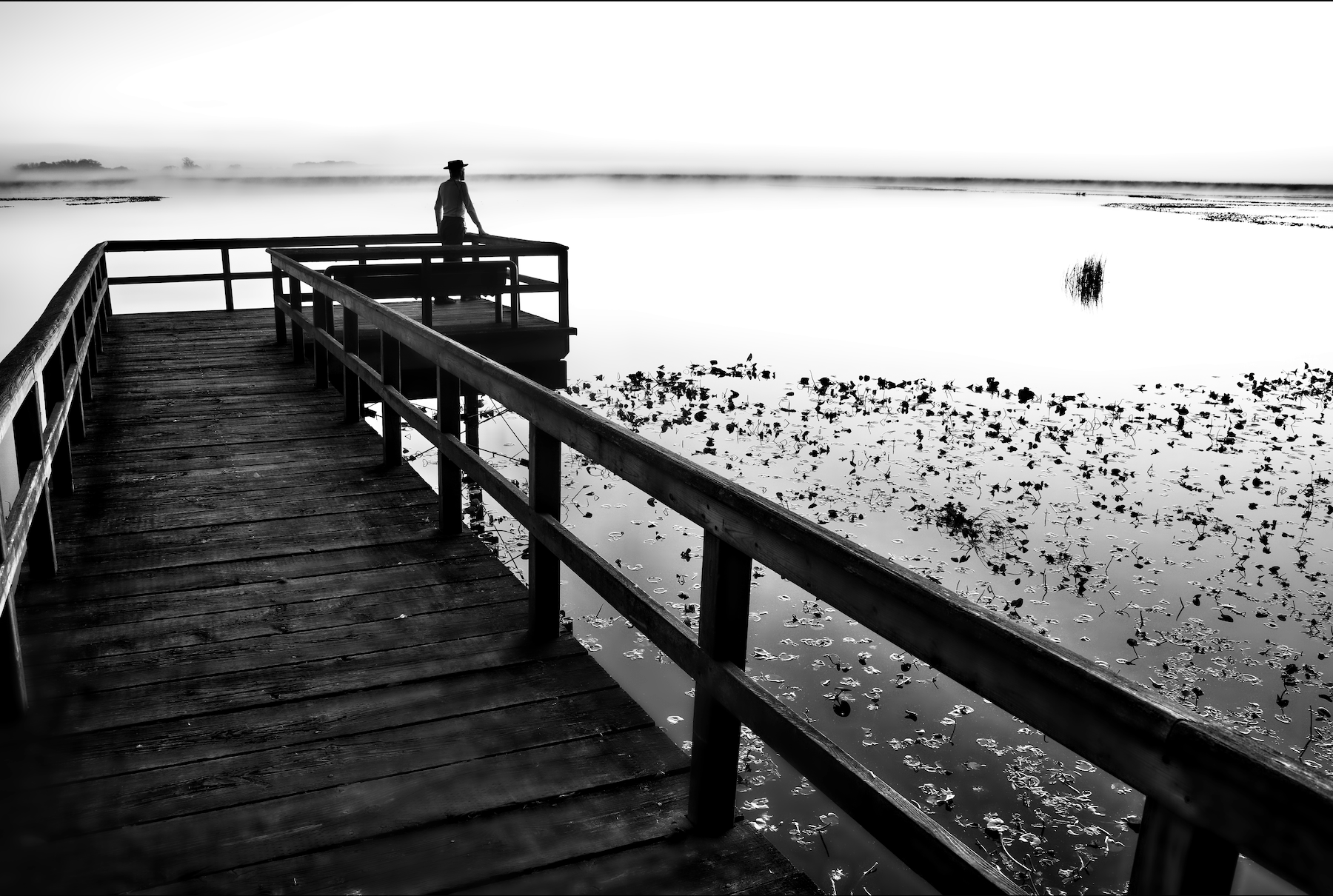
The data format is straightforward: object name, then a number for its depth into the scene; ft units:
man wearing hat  42.02
